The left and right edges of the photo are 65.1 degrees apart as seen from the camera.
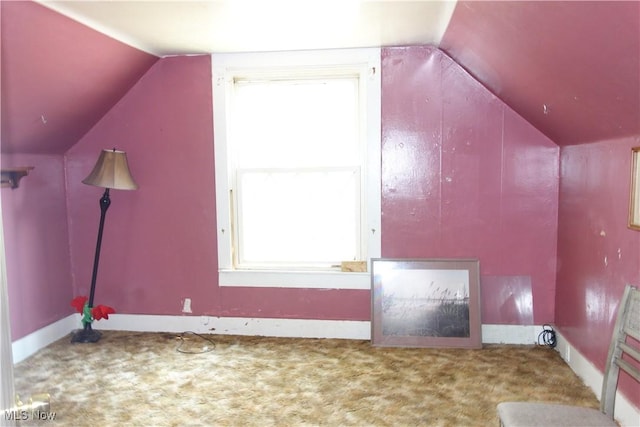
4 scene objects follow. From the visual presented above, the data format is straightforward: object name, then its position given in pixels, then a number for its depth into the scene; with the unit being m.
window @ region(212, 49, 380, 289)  3.52
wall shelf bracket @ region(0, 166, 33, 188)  3.15
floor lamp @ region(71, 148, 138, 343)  3.43
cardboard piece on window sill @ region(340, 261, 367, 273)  3.62
